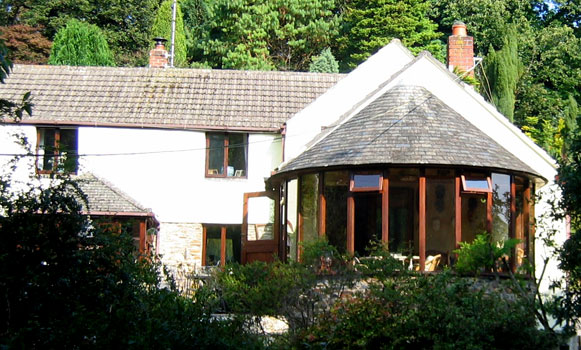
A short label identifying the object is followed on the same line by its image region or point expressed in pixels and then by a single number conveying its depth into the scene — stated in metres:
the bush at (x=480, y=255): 17.22
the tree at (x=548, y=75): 45.62
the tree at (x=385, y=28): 47.88
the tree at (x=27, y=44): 44.25
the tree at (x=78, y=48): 41.56
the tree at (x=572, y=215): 14.23
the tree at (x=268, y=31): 47.97
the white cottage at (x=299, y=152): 20.97
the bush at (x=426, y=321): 13.91
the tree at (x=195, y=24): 50.34
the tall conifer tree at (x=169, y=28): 46.47
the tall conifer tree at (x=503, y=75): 41.88
